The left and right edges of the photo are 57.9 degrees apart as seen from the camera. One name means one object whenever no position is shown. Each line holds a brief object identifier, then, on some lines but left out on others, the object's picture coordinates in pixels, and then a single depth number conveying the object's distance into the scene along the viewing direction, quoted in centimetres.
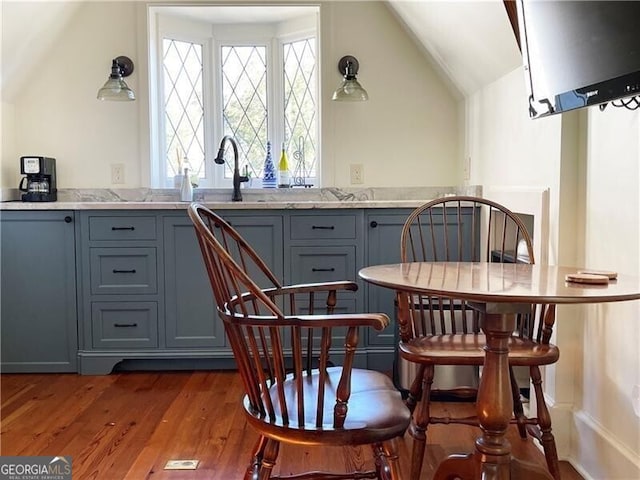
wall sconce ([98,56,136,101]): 320
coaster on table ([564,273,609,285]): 135
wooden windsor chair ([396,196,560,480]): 178
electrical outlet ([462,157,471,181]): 331
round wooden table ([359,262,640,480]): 124
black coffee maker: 325
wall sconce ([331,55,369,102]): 323
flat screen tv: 136
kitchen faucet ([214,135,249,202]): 325
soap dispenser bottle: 336
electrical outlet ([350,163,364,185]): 355
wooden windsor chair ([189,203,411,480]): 128
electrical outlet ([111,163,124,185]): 351
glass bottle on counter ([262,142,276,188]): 359
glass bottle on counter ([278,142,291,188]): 359
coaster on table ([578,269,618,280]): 143
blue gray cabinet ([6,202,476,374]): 304
